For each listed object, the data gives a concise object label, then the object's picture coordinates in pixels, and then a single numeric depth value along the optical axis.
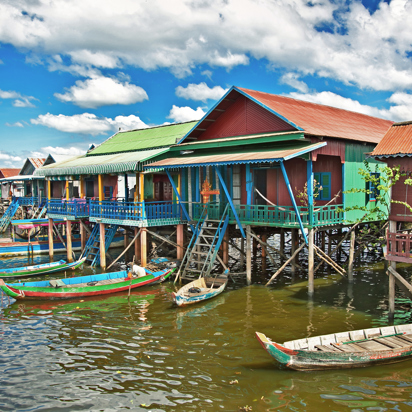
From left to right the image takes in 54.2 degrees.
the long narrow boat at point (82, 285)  16.89
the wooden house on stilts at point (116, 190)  21.22
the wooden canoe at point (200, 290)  15.91
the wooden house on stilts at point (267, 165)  16.94
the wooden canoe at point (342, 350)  10.16
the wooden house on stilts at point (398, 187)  12.94
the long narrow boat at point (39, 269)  20.95
